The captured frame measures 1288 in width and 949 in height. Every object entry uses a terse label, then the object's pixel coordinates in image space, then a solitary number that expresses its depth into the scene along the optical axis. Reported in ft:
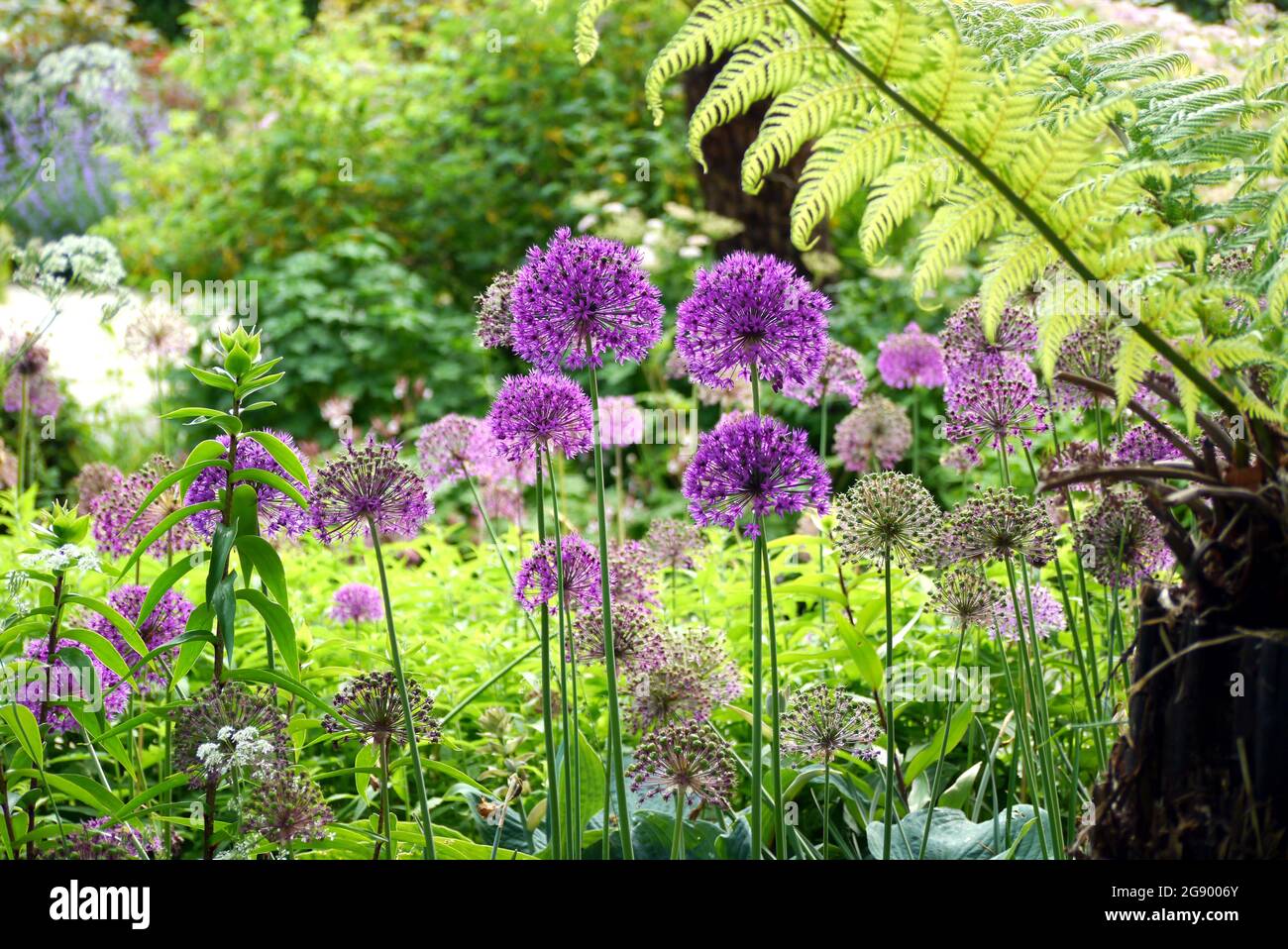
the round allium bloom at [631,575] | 6.21
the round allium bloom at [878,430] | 10.02
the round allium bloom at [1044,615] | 6.67
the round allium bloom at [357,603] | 9.31
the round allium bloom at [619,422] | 11.27
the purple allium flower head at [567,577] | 5.52
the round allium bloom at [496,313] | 5.87
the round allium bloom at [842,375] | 8.80
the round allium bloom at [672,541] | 8.71
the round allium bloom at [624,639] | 5.89
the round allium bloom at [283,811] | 5.05
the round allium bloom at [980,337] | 6.51
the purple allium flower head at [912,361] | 9.93
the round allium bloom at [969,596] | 5.92
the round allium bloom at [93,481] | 10.75
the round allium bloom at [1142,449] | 6.07
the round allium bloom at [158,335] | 12.67
